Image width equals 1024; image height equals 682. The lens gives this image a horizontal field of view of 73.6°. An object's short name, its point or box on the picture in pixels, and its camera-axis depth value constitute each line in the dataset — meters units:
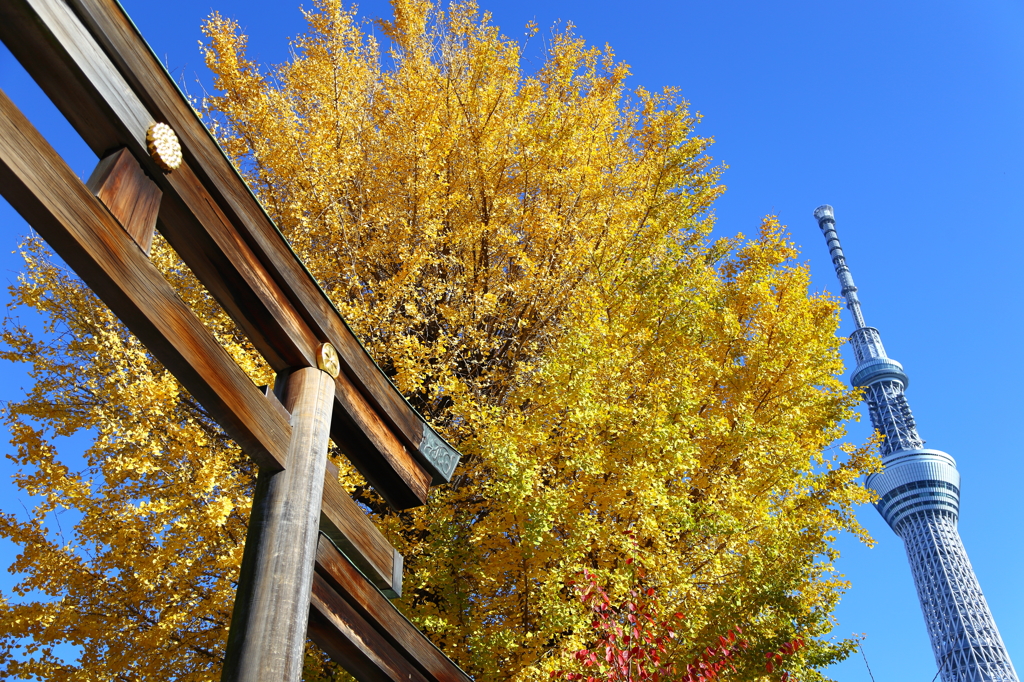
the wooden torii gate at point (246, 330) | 2.11
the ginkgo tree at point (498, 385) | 6.00
